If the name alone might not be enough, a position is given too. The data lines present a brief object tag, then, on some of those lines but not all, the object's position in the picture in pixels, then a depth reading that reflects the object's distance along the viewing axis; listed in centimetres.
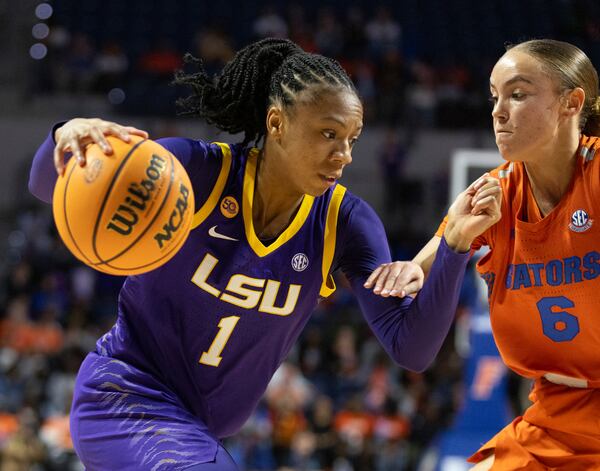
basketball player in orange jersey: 308
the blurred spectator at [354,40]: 1445
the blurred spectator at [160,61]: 1413
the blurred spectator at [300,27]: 1427
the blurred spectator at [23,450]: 845
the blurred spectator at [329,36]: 1434
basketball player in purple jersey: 312
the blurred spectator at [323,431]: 925
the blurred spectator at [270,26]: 1464
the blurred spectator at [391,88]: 1351
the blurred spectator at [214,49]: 1377
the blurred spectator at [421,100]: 1348
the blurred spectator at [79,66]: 1393
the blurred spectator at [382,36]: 1458
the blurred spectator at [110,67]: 1396
